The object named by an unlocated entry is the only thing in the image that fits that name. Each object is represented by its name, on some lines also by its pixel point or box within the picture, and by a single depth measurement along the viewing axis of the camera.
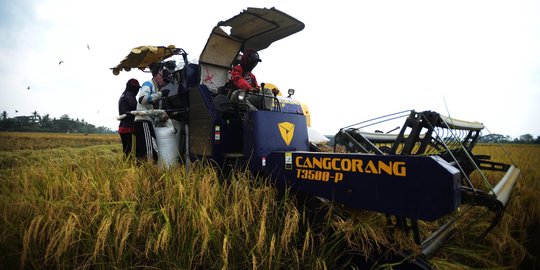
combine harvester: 1.82
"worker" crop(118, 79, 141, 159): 4.89
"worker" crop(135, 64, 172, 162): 4.46
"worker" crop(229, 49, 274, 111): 3.32
